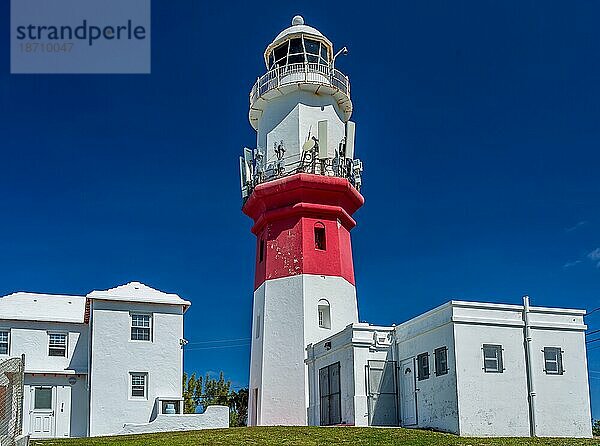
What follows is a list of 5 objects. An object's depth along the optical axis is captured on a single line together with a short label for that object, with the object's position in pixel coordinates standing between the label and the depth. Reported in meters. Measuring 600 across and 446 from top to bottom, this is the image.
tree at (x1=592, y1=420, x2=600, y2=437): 44.40
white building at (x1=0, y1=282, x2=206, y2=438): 38.28
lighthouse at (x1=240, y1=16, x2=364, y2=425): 38.69
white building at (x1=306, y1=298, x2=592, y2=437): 29.92
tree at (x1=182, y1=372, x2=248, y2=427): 52.88
